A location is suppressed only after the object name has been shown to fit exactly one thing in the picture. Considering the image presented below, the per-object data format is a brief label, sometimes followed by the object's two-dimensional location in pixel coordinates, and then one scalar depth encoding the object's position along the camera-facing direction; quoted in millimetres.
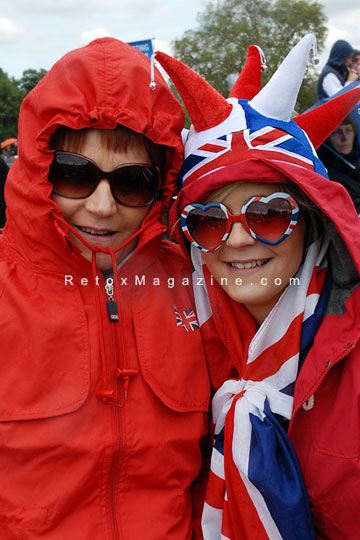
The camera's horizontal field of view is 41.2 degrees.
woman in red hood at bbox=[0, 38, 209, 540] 1702
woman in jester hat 1625
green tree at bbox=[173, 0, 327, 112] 28625
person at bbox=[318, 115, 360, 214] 3766
